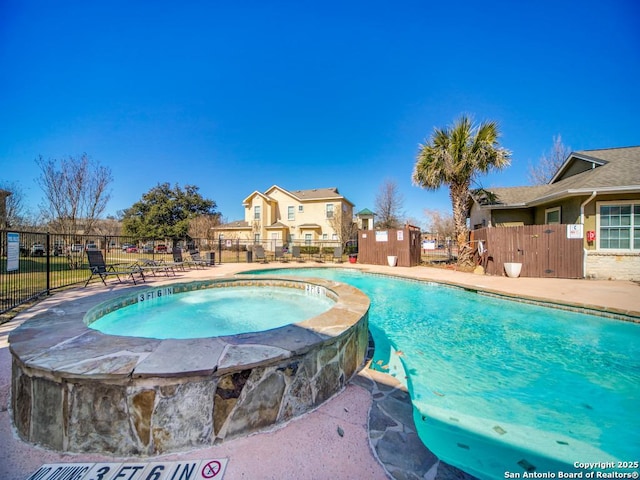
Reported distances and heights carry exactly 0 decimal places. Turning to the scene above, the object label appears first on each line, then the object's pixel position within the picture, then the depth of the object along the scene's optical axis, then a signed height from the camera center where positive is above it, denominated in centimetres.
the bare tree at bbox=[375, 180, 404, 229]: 2709 +360
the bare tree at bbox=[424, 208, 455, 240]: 3301 +240
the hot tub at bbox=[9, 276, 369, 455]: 175 -112
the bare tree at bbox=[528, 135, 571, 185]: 2167 +669
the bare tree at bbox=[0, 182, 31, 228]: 1758 +232
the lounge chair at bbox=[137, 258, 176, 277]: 945 -105
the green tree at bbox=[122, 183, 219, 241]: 3153 +340
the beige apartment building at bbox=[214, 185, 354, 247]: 2642 +245
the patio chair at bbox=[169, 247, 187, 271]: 1145 -82
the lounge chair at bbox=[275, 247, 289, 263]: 1694 -115
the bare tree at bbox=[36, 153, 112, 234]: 1149 +224
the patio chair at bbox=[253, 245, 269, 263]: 1619 -95
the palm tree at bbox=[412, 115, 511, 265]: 1166 +377
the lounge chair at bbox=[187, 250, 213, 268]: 1296 -114
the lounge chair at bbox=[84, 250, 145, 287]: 698 -74
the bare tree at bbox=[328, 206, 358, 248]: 2367 +106
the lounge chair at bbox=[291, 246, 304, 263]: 1667 -99
